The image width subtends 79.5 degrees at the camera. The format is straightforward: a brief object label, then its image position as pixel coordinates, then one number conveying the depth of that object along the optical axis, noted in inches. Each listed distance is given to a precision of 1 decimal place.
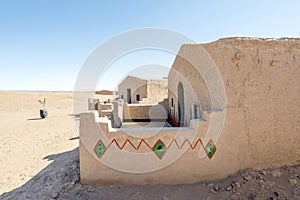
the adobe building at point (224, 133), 133.7
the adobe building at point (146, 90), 622.1
